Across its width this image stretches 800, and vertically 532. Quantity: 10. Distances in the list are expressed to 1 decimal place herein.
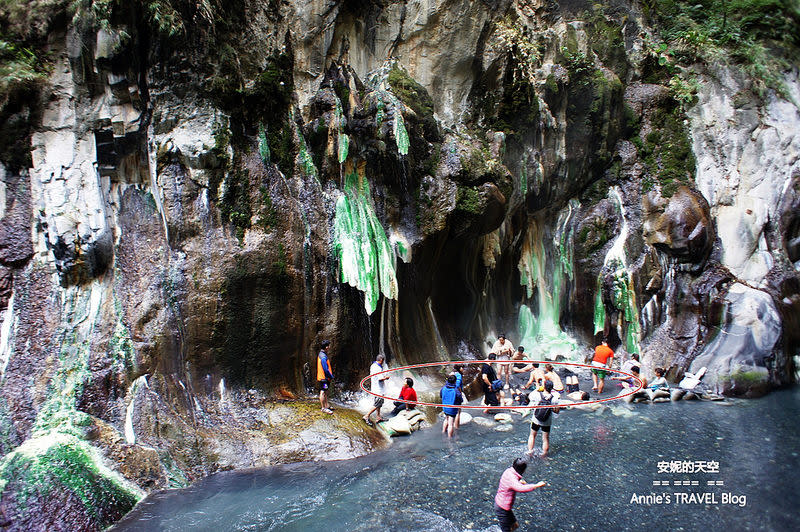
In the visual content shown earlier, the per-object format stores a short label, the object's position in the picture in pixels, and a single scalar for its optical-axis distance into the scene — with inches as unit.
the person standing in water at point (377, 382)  348.2
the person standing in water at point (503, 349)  476.4
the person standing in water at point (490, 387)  381.7
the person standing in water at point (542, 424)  285.1
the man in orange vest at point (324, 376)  341.1
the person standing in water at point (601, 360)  458.0
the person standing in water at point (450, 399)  332.5
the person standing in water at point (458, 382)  349.1
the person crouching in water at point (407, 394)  358.9
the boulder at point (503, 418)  364.8
